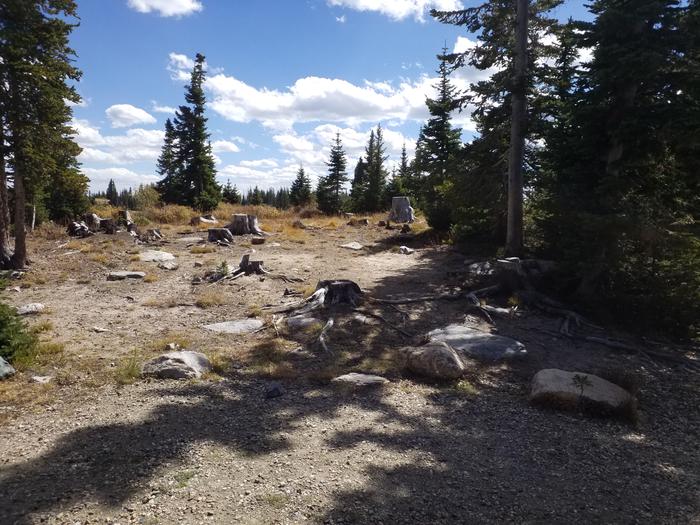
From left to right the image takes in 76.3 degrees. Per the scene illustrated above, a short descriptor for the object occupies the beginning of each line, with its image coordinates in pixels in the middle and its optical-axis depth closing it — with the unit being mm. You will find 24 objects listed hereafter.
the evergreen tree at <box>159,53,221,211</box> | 38594
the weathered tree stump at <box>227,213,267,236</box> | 23719
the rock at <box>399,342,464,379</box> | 7344
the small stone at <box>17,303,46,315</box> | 10109
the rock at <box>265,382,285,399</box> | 6556
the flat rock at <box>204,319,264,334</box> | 9585
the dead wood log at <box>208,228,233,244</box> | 21266
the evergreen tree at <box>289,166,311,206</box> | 49219
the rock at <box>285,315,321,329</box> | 9896
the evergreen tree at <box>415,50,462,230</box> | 16422
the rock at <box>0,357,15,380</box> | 6523
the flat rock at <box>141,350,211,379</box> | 6984
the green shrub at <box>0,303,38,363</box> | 6988
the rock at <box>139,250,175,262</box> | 16859
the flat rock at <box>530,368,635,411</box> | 6391
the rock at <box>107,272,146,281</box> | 13920
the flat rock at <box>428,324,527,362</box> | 8492
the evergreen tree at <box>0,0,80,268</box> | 13227
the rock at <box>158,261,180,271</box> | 15541
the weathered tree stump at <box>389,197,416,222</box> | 29281
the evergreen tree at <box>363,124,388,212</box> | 39219
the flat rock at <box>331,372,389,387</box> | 7055
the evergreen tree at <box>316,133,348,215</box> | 40281
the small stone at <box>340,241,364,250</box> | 20888
